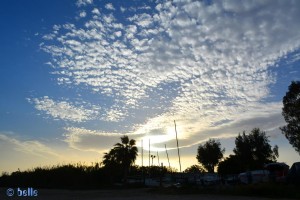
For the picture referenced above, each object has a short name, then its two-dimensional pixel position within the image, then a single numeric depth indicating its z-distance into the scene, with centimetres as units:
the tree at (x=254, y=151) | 3903
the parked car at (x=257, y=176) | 1739
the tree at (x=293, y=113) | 2962
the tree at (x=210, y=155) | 4612
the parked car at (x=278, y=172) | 1557
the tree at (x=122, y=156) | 3826
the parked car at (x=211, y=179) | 2543
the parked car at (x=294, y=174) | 1311
